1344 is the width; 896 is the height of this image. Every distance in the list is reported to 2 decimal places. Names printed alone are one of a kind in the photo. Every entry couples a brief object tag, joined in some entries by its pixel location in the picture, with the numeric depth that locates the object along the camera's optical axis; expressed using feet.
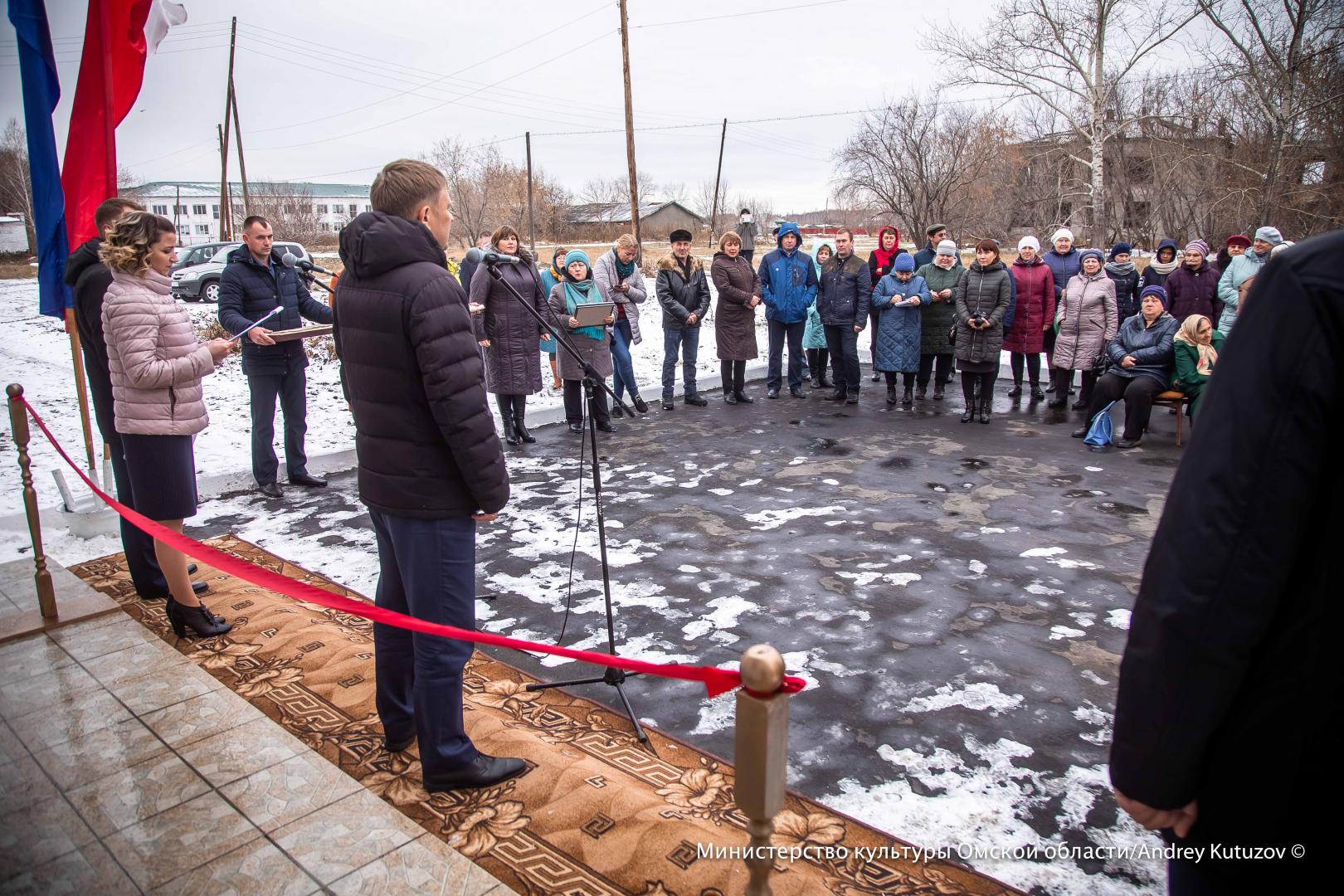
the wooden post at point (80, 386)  18.62
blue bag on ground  25.50
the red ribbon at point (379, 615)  6.66
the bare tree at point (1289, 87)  45.91
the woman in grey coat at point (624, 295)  30.37
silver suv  64.75
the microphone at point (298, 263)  16.15
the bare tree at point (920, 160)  95.50
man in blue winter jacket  32.45
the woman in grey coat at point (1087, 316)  28.60
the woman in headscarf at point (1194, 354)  25.23
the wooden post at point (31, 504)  13.06
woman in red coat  30.60
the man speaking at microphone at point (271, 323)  20.52
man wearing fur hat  31.91
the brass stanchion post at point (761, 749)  5.26
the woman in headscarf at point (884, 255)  34.83
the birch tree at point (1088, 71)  71.82
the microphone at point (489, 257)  11.19
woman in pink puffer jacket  12.32
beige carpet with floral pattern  7.86
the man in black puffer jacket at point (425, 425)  8.43
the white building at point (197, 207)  279.69
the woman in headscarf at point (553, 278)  29.73
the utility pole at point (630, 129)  66.03
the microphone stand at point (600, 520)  10.91
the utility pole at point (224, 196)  86.28
